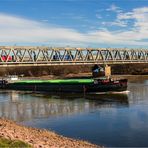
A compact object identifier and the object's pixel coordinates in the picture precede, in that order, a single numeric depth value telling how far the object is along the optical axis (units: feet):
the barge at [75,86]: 220.02
